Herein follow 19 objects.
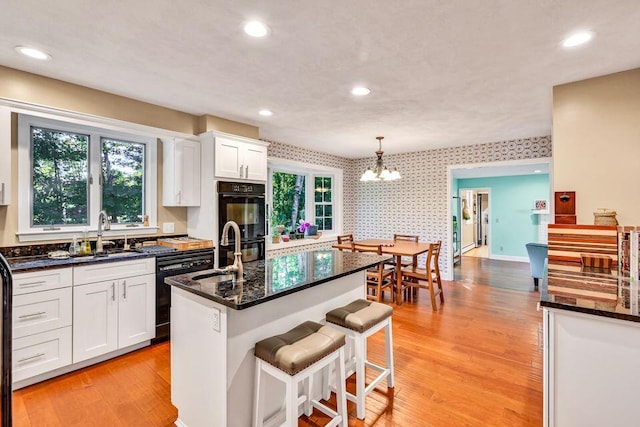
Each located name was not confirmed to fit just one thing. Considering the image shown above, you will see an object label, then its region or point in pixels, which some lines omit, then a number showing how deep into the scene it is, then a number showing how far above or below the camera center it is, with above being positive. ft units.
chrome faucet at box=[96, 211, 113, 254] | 9.86 -0.34
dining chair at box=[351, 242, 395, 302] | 13.92 -2.80
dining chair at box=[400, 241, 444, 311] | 13.43 -2.69
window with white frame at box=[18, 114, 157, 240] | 9.18 +1.32
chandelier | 14.46 +1.99
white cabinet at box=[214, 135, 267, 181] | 11.93 +2.35
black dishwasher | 10.16 -1.95
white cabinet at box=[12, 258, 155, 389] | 7.66 -2.76
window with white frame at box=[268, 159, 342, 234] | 18.35 +1.34
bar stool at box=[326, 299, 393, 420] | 6.50 -2.47
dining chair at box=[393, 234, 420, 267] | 17.41 -1.33
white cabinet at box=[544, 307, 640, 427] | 4.60 -2.44
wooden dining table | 13.60 -1.58
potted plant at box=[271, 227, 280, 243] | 17.62 -1.13
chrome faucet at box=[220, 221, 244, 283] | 5.89 -1.01
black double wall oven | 12.08 +0.03
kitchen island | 5.26 -2.15
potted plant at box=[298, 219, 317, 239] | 19.56 -0.80
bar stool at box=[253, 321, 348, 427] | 5.02 -2.49
